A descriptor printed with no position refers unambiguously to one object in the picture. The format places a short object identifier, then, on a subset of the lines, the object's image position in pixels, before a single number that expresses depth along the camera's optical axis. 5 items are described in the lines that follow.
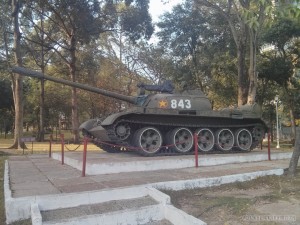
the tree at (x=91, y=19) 18.32
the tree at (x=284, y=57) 17.17
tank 8.14
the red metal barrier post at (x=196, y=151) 7.31
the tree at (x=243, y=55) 13.52
